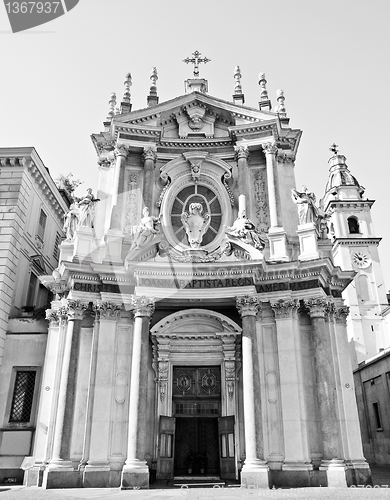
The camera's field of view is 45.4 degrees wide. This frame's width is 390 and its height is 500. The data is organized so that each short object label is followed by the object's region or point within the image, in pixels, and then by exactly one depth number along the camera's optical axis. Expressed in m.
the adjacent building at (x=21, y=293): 18.38
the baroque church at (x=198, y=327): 16.06
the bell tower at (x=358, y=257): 44.69
